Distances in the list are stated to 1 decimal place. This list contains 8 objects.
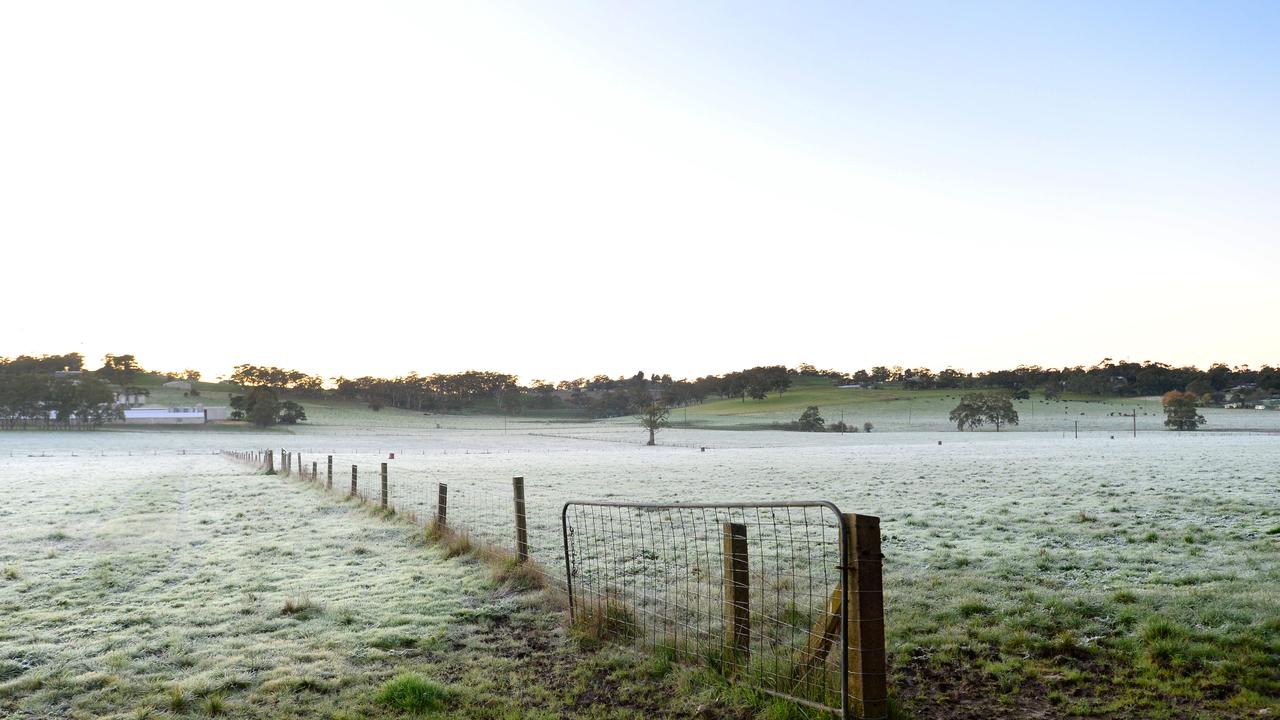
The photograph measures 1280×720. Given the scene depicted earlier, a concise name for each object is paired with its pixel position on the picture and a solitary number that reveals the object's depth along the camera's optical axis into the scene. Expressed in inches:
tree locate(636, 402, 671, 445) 4197.8
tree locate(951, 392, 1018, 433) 4940.9
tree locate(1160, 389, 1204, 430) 4212.6
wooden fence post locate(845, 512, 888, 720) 219.9
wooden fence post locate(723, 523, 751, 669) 291.6
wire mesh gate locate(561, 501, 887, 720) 222.4
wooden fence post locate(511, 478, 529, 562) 476.1
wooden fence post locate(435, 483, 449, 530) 610.1
